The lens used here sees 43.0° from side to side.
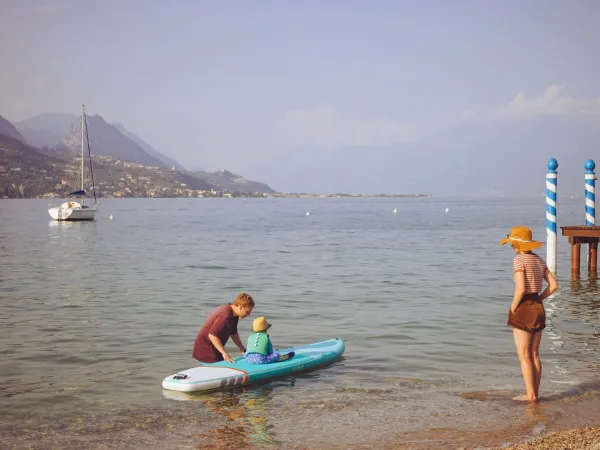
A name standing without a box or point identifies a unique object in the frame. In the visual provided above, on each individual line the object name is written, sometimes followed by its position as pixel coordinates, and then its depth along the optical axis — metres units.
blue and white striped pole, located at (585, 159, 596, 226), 26.56
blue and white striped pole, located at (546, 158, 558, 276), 24.84
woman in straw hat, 10.61
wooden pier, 26.31
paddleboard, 12.55
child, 13.39
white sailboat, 91.25
